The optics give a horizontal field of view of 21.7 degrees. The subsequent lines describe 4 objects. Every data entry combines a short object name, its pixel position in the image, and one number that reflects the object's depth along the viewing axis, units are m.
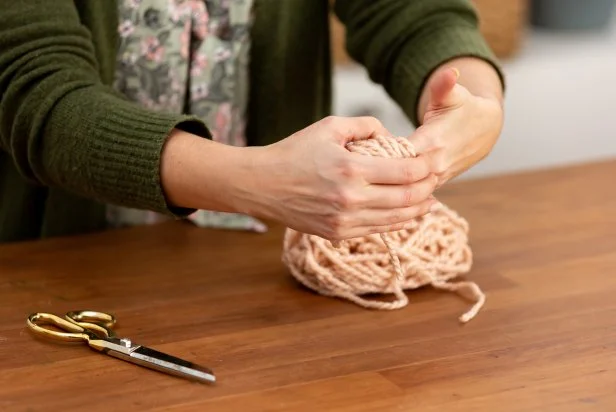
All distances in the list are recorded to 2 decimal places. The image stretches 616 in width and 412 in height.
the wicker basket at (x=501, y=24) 2.52
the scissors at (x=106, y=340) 1.32
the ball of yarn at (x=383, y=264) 1.47
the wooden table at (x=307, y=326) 1.29
